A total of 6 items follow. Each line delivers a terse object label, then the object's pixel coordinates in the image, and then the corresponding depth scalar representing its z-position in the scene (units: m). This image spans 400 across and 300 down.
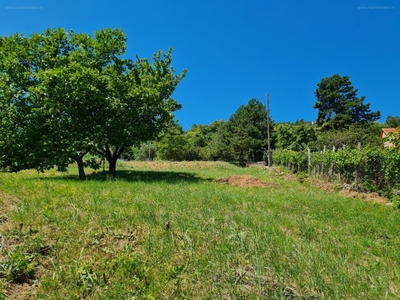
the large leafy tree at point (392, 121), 47.50
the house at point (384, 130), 35.18
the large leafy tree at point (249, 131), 39.41
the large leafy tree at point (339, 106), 47.75
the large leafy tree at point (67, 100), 10.01
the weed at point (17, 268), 2.64
